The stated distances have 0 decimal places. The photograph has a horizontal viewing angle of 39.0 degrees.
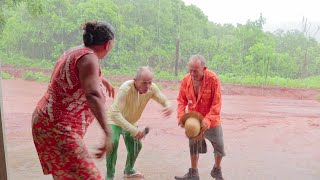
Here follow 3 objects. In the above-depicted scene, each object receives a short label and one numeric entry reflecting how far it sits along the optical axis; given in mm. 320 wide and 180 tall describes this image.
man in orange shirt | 2768
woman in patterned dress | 1684
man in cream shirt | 2717
